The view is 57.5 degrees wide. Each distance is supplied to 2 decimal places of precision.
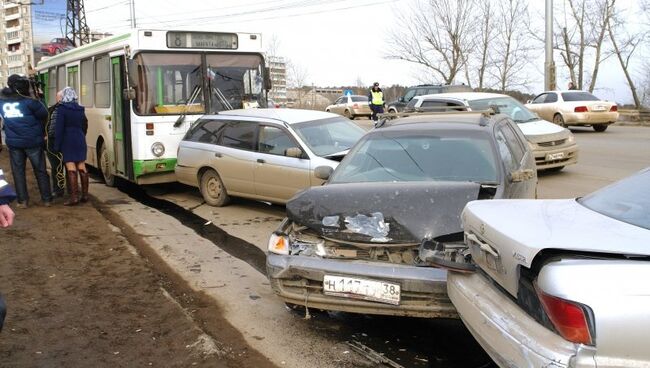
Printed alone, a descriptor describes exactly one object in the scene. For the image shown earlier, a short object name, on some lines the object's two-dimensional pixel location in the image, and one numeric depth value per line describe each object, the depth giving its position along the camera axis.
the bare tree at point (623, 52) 35.12
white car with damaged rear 2.28
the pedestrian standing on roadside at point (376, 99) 24.39
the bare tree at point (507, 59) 41.24
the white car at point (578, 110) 20.19
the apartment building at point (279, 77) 43.80
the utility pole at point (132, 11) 45.09
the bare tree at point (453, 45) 40.47
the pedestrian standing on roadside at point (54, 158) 9.52
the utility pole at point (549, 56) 24.81
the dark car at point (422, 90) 25.00
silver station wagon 8.18
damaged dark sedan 3.90
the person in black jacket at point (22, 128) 8.59
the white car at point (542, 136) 11.10
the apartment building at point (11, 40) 86.00
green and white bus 10.09
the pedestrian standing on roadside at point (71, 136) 9.02
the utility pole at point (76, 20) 42.31
